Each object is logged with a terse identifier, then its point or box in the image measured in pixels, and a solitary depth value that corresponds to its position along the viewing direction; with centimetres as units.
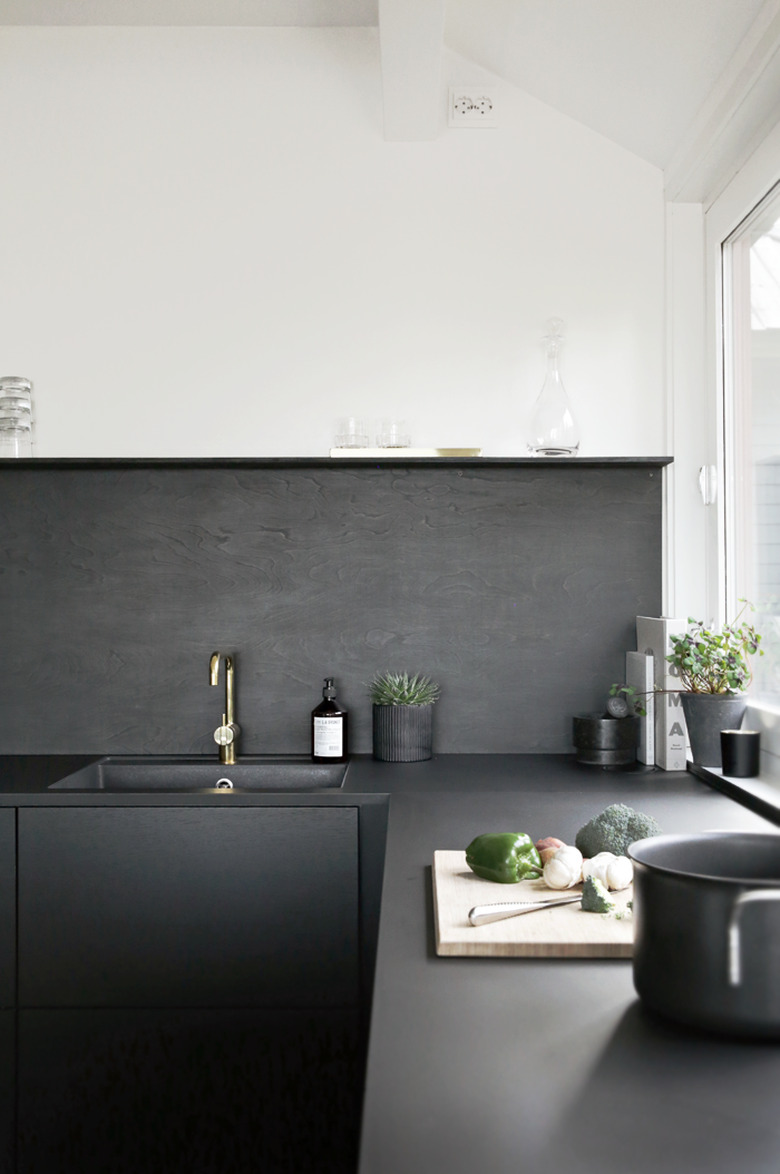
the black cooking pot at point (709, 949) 80
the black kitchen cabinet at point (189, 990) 192
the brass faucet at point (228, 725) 243
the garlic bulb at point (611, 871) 126
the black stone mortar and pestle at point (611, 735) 232
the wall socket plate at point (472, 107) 256
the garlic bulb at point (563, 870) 128
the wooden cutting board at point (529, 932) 107
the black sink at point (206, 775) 238
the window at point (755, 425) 206
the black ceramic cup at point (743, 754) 201
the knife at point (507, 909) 113
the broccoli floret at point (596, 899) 118
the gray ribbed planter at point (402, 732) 236
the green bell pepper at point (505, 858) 132
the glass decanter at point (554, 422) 246
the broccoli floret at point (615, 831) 138
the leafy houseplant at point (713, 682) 210
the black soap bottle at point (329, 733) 238
